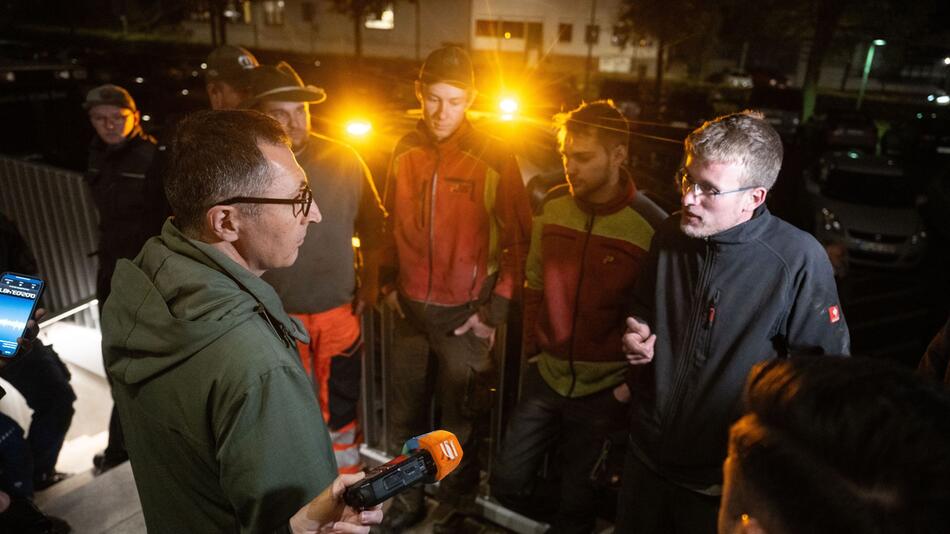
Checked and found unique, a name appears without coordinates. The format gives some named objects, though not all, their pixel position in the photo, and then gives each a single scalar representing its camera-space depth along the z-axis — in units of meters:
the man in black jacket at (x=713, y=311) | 2.35
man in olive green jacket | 1.47
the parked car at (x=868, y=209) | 10.23
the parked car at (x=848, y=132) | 17.06
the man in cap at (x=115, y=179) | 4.32
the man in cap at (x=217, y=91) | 3.65
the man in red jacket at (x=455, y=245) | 3.51
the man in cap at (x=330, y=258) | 3.58
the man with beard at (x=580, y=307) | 3.05
